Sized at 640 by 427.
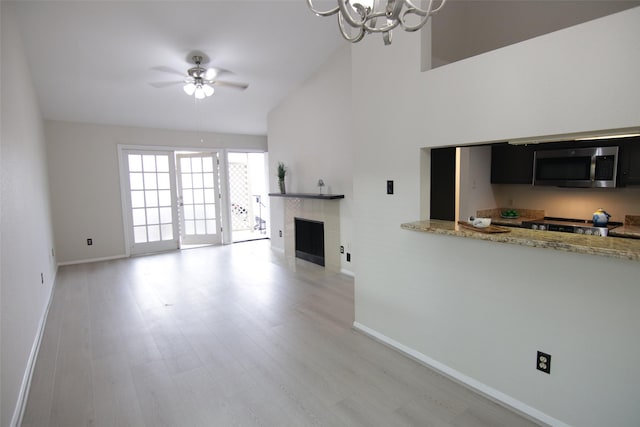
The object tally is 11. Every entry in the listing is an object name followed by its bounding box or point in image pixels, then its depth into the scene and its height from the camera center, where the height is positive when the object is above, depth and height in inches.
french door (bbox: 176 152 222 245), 269.9 -8.0
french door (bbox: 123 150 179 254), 239.6 -8.7
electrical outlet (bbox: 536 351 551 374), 69.3 -38.5
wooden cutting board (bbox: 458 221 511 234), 76.1 -10.9
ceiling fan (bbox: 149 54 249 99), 149.7 +50.0
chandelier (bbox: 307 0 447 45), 47.7 +26.3
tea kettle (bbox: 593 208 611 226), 121.4 -13.1
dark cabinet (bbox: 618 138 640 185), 110.8 +6.9
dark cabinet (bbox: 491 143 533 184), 143.5 +9.1
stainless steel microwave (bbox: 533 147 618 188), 117.9 +6.4
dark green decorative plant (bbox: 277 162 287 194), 224.1 +7.9
